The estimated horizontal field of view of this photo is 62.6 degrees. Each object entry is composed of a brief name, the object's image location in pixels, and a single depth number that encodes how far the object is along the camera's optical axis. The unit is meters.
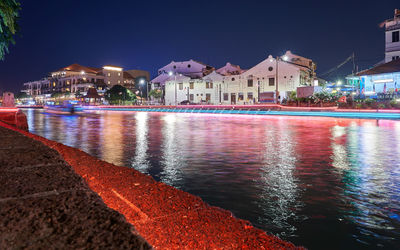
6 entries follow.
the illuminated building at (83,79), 119.06
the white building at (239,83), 63.03
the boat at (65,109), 54.19
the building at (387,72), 39.50
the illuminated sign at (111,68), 125.00
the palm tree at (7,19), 7.65
